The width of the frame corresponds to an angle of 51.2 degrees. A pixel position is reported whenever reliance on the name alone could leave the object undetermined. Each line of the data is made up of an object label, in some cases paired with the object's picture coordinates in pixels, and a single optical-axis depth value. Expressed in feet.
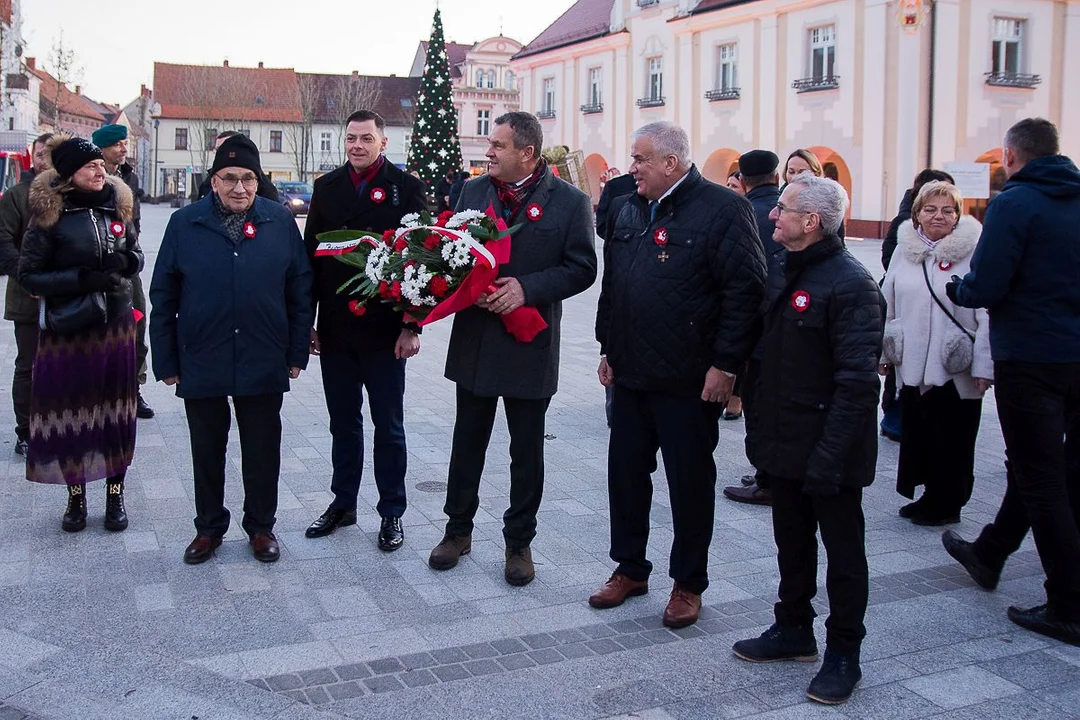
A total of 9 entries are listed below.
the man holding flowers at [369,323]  19.33
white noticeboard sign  57.47
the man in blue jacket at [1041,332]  16.02
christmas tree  152.56
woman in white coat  21.21
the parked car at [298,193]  161.21
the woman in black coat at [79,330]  19.35
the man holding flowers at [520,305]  17.67
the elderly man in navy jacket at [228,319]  18.02
